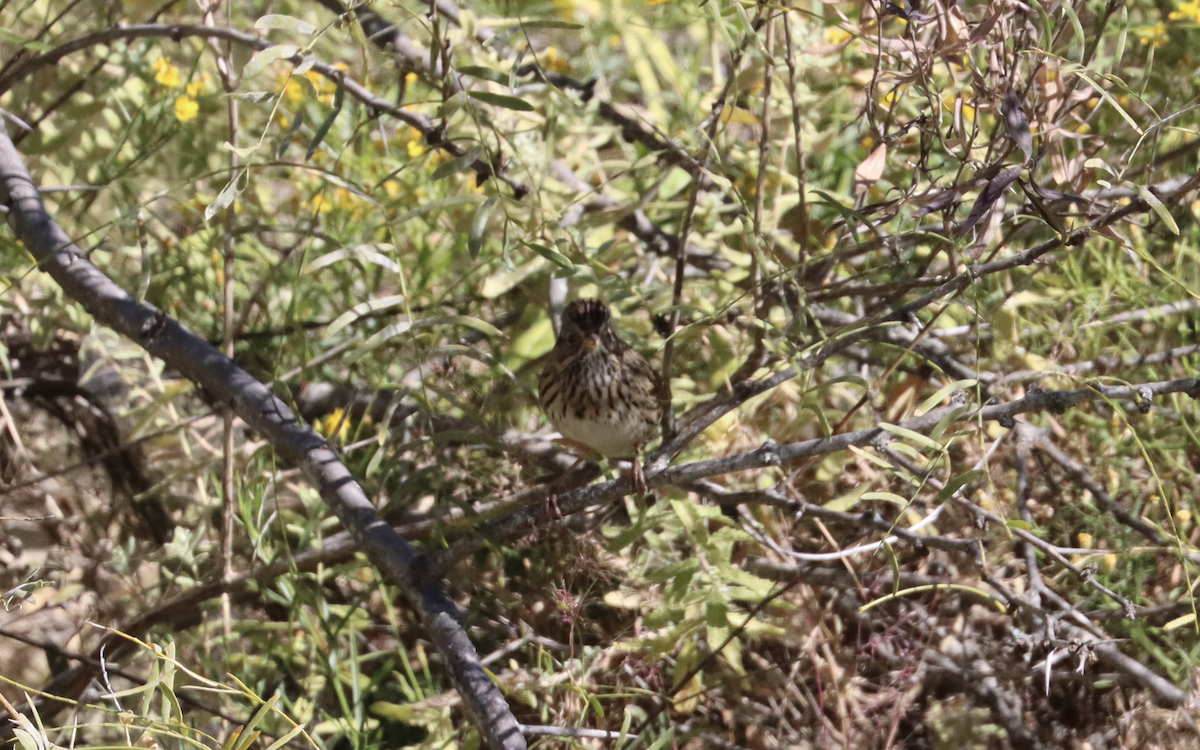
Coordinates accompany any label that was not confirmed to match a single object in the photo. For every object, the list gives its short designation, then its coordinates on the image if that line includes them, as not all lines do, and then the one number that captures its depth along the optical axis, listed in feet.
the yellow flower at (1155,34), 20.76
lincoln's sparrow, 19.80
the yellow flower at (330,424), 21.53
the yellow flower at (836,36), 21.26
